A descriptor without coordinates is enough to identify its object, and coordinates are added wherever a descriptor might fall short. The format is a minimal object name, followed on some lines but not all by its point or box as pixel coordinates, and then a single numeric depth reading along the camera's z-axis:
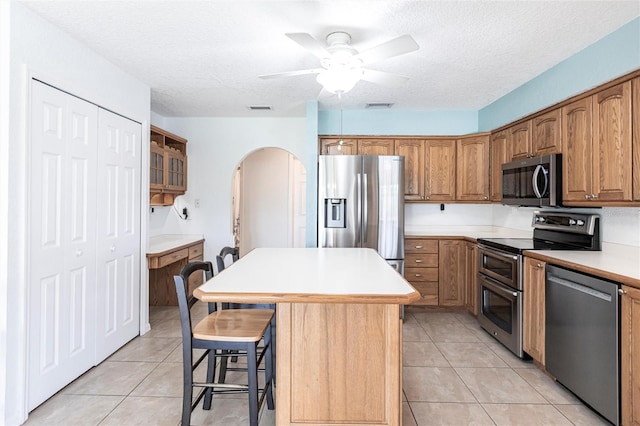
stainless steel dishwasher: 2.02
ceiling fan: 2.07
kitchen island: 1.82
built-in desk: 4.17
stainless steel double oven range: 2.95
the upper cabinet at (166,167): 4.06
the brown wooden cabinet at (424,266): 4.27
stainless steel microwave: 2.97
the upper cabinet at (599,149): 2.34
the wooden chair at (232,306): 2.41
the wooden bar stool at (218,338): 1.87
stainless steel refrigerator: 4.02
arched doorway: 6.62
